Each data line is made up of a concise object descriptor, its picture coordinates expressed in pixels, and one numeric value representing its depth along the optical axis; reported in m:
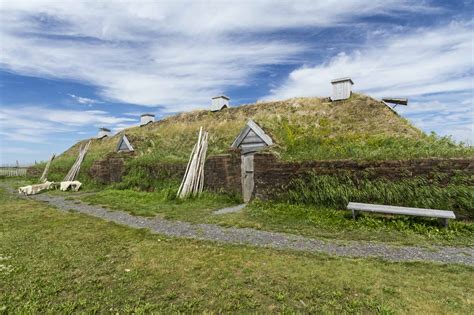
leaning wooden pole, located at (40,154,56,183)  21.48
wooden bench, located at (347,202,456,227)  6.36
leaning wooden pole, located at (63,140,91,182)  19.10
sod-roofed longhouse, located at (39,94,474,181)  9.67
